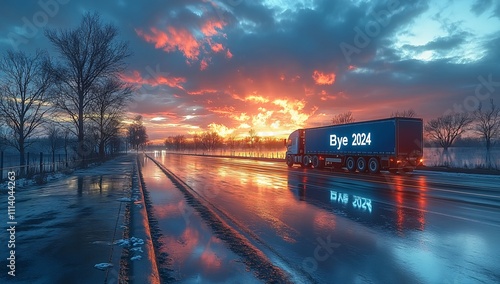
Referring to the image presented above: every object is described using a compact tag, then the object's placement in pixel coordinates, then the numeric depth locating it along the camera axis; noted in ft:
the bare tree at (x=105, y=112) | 120.44
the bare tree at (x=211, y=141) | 535.19
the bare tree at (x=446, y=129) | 317.52
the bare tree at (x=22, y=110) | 90.74
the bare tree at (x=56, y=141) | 205.07
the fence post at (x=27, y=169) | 62.10
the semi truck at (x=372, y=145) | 75.61
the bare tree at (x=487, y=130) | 278.26
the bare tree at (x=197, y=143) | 594.08
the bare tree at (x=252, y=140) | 428.15
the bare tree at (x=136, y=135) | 368.50
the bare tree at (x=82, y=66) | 101.09
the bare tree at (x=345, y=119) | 282.23
